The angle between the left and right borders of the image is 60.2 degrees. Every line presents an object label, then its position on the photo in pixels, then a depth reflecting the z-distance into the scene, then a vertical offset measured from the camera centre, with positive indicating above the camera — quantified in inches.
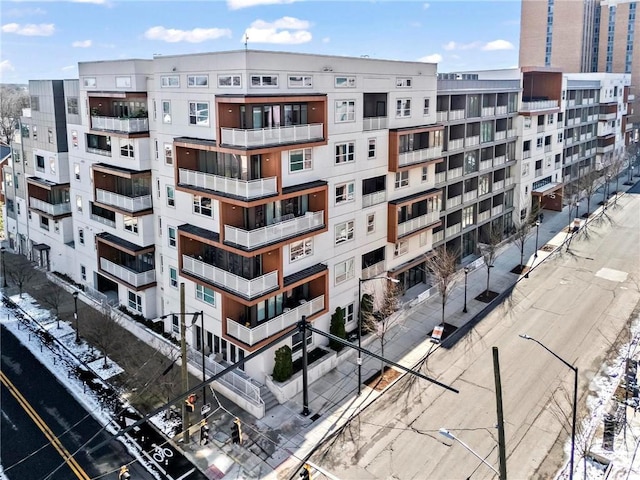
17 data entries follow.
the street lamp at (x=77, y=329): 1359.5 -463.9
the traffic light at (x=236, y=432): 970.2 -511.7
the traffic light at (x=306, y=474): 752.3 -452.1
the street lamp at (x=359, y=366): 1101.2 -461.5
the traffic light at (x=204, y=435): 995.3 -525.4
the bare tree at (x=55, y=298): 1496.8 -450.0
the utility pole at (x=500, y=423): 605.6 -315.5
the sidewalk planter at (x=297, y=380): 1125.7 -500.4
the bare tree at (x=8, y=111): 4003.4 +243.6
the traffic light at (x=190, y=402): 984.9 -473.9
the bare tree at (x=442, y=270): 1424.7 -351.7
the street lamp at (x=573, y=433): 804.1 -431.8
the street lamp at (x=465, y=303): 1525.6 -456.3
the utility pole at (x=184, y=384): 911.7 -412.7
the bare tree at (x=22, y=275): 1679.4 -424.2
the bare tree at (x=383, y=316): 1230.9 -419.3
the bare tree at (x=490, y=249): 1659.7 -359.6
